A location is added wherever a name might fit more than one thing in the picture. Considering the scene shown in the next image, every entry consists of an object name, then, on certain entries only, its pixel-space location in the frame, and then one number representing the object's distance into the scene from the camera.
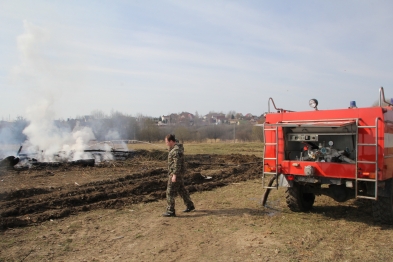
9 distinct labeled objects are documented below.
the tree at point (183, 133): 50.29
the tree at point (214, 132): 54.61
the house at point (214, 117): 107.11
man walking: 7.63
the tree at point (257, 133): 43.07
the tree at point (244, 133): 48.65
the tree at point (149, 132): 46.41
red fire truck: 6.33
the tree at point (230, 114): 120.38
